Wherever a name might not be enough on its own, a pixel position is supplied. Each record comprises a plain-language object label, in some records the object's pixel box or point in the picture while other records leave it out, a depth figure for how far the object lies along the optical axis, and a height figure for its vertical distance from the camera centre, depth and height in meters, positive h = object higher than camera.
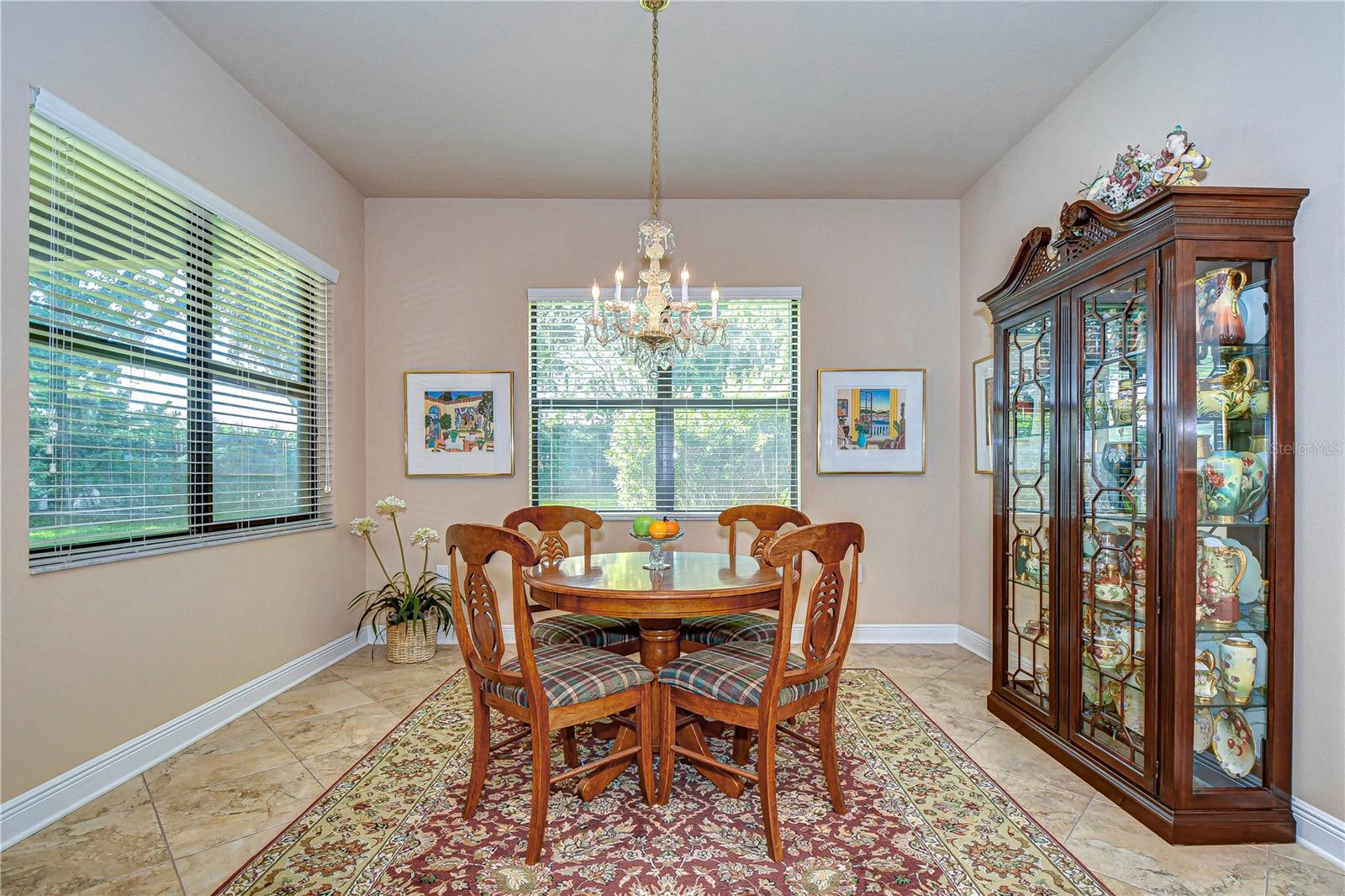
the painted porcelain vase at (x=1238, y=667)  2.07 -0.72
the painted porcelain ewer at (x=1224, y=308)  2.09 +0.44
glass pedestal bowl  2.65 -0.46
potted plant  3.88 -1.00
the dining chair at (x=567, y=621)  2.74 -0.78
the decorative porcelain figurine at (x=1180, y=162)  2.16 +0.95
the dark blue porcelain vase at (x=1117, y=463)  2.27 -0.07
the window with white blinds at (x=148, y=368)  2.18 +0.32
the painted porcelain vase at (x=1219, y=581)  2.07 -0.44
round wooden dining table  2.16 -0.52
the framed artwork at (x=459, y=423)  4.31 +0.15
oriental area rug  1.84 -1.24
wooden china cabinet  2.03 -0.22
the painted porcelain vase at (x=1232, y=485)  2.08 -0.13
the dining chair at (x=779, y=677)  1.97 -0.76
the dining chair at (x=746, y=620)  2.78 -0.78
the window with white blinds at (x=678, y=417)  4.34 +0.19
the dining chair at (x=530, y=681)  1.96 -0.76
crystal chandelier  2.56 +0.53
